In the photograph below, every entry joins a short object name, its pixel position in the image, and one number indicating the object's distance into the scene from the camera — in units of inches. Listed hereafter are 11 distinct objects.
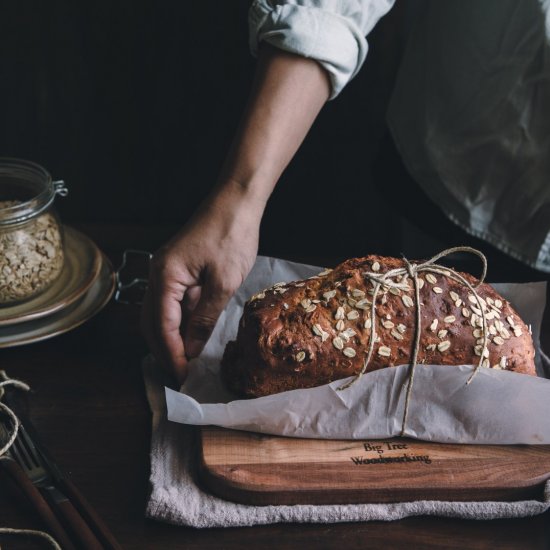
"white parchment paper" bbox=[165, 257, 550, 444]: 38.3
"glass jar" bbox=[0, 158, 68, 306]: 45.6
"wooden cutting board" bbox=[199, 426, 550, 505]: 36.0
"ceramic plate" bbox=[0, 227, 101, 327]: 45.5
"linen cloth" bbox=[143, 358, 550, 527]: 34.7
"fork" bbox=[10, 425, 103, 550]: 33.0
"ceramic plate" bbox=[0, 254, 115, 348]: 45.1
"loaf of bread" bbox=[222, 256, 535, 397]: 39.0
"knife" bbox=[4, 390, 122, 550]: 33.0
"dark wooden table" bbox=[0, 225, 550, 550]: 34.4
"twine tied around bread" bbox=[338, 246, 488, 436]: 38.7
